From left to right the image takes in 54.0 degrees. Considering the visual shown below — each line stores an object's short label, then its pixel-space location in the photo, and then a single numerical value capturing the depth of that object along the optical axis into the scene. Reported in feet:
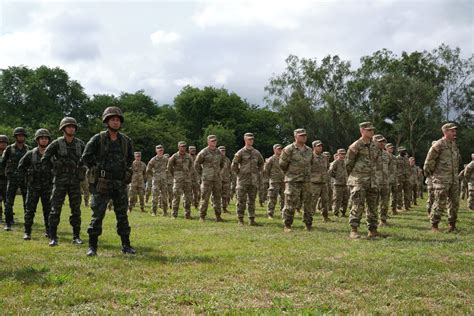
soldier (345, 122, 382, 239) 35.63
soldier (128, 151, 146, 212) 67.67
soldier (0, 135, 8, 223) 45.98
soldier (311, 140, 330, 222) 51.88
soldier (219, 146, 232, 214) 65.43
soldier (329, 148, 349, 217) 56.18
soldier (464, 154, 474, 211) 68.95
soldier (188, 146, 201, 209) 72.67
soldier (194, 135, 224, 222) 51.01
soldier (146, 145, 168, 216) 62.94
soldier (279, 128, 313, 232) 39.83
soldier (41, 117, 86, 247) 32.17
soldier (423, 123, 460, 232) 38.73
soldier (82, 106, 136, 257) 28.02
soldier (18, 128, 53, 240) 35.63
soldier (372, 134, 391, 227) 39.21
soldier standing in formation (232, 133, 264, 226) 47.21
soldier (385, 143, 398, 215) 56.75
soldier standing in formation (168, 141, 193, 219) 56.15
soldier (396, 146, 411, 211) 65.16
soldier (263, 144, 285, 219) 58.44
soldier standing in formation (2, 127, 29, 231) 42.01
